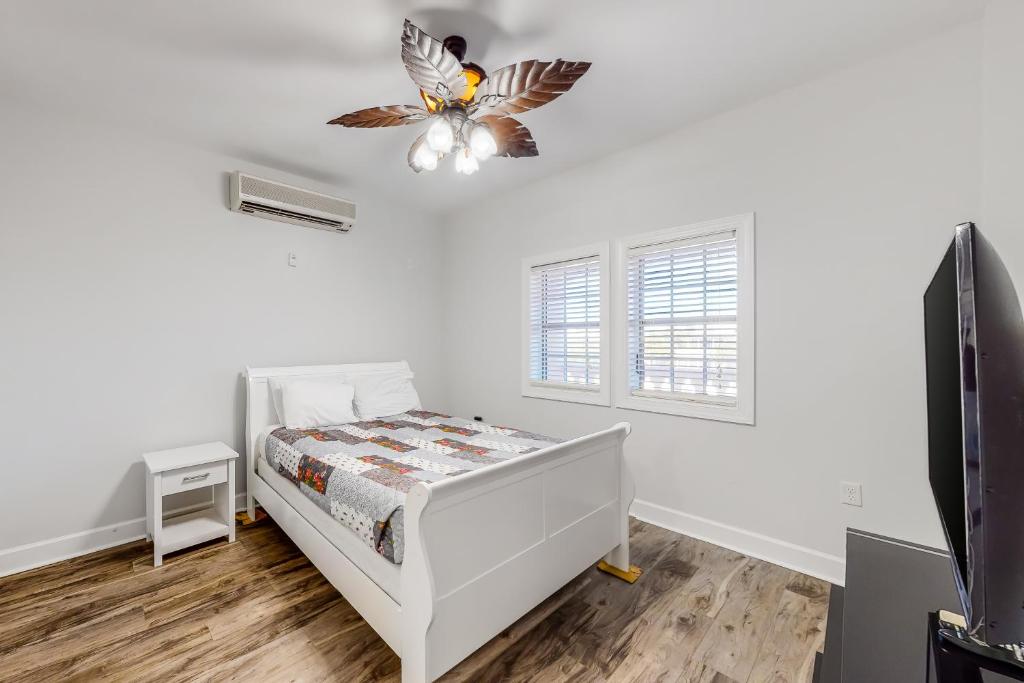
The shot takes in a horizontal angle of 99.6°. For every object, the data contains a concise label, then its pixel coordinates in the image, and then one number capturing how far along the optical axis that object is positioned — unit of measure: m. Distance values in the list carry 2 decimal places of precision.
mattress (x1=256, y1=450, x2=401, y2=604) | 1.57
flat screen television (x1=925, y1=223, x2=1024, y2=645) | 0.62
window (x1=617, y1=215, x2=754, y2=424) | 2.49
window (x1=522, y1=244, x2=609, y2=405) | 3.20
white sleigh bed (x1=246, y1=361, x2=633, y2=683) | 1.40
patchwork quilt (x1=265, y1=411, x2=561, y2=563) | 1.69
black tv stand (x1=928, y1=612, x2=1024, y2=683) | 0.69
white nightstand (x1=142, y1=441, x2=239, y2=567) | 2.39
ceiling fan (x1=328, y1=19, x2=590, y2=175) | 1.69
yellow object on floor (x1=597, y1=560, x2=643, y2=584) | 2.21
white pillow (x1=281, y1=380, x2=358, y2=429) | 2.94
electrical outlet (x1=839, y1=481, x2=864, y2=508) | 2.12
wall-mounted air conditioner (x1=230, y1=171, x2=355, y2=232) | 2.99
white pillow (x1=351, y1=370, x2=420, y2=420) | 3.32
